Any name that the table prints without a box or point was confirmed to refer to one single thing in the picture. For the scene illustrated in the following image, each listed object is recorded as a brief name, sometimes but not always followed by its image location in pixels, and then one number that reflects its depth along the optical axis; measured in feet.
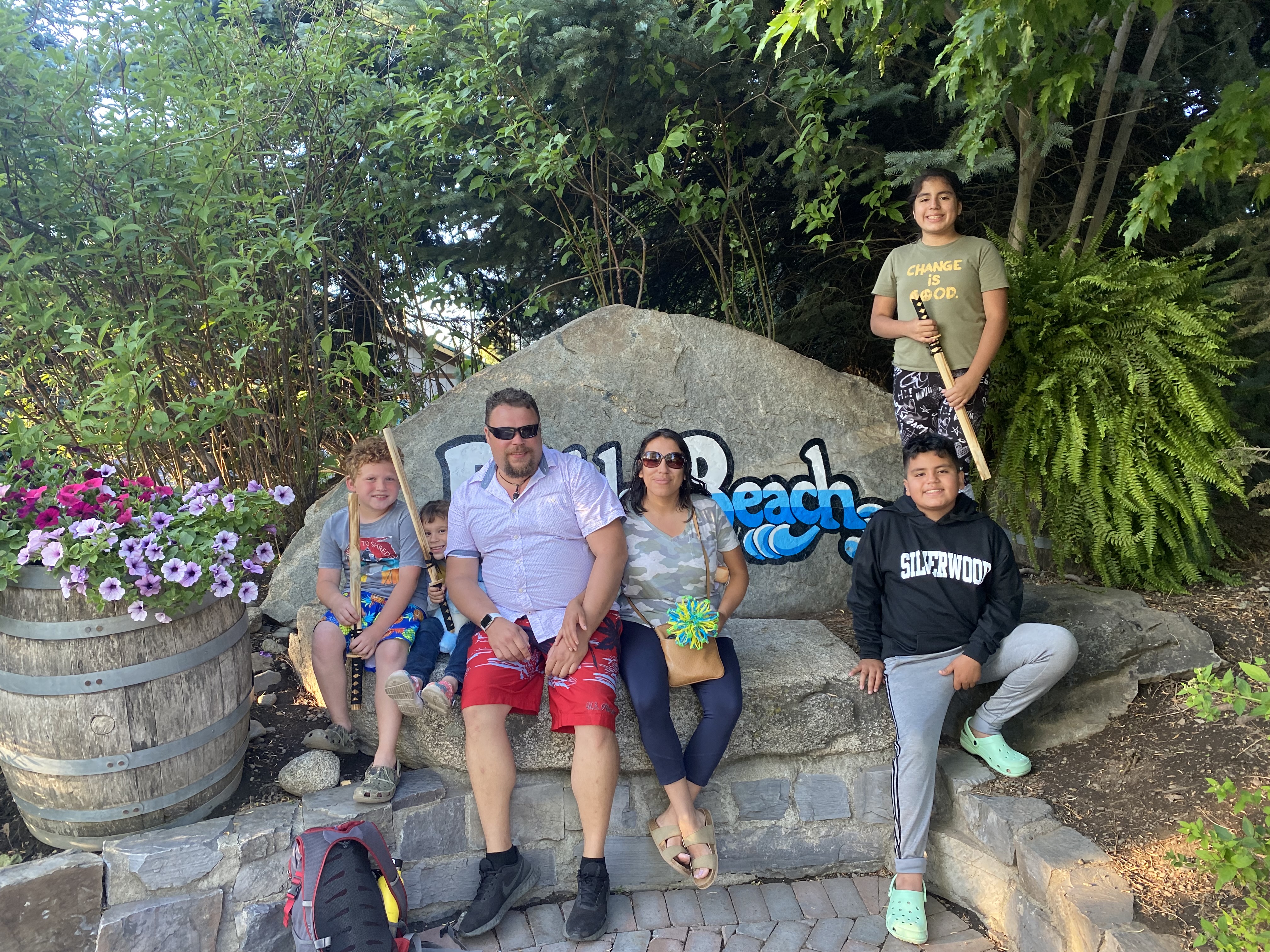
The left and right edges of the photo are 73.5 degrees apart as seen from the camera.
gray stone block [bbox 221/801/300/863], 8.64
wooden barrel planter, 8.31
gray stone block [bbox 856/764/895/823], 10.38
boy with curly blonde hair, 10.17
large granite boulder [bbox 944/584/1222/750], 10.97
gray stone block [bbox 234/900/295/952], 8.61
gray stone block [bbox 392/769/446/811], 9.41
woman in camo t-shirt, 9.27
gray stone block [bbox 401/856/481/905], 9.45
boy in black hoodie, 9.46
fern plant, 12.09
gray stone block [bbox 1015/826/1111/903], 8.34
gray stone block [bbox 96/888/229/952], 8.20
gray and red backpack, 7.57
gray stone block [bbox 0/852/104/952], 8.08
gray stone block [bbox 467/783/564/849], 9.74
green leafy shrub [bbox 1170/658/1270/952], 6.34
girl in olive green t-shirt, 11.67
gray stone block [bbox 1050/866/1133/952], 7.54
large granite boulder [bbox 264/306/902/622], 13.98
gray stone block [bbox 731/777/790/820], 10.18
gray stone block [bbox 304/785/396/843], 9.00
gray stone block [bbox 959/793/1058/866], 9.01
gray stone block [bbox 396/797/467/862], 9.39
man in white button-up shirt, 8.96
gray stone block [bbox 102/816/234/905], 8.34
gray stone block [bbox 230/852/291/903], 8.66
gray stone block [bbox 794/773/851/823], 10.34
